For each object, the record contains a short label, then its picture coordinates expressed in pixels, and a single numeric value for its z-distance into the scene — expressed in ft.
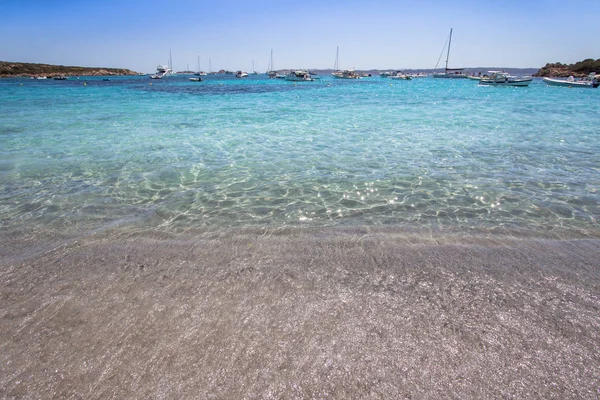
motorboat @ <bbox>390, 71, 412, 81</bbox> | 427.90
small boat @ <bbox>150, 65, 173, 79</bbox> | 502.71
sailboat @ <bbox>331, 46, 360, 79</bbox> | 451.12
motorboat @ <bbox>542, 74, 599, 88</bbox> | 210.18
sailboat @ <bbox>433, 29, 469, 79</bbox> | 406.23
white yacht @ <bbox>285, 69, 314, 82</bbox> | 335.06
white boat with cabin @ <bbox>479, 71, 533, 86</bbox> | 225.97
